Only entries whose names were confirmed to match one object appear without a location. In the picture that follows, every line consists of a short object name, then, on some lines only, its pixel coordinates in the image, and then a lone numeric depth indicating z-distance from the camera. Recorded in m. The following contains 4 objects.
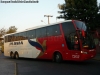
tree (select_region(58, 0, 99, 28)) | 22.92
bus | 14.34
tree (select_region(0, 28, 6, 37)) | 72.75
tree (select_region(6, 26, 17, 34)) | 78.19
